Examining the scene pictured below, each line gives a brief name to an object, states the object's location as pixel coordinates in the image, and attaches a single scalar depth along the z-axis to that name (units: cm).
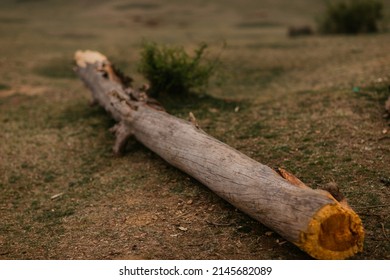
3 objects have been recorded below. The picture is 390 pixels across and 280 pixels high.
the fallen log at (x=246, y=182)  272
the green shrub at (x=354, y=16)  1111
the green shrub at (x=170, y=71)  636
